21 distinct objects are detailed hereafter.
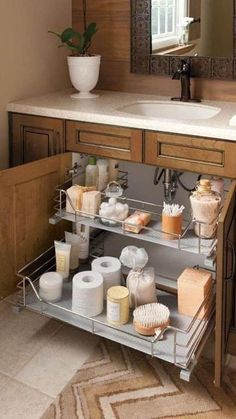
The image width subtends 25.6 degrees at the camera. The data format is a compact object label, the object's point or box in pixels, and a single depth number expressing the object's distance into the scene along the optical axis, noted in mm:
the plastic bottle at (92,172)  2351
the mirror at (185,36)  2268
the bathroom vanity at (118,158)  1820
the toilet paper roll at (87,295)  1984
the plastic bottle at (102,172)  2352
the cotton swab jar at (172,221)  2002
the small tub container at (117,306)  1920
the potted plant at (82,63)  2396
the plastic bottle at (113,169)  2400
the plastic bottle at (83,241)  2414
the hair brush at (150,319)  1875
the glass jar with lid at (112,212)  2139
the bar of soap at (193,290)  1933
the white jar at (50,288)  2102
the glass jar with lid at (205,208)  1904
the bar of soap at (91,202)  2186
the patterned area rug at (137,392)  1711
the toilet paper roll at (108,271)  2125
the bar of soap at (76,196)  2219
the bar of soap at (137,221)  2080
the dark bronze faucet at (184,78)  2344
